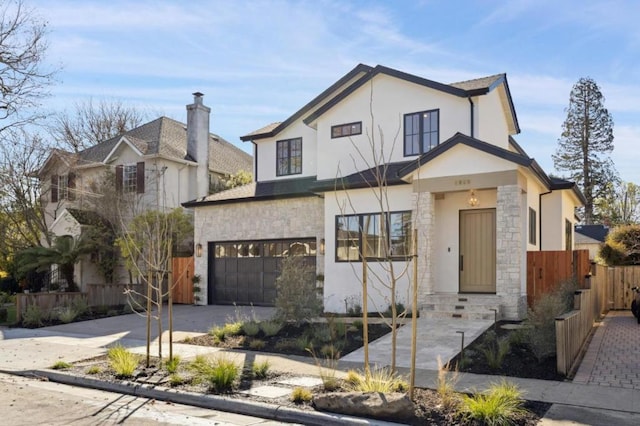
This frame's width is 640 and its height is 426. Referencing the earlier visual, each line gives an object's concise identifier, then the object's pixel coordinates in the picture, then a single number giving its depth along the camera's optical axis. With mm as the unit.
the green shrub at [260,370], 9031
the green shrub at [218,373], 8211
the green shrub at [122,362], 9164
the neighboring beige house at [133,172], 25391
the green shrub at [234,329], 13472
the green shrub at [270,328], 13000
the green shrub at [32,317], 16703
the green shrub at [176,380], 8604
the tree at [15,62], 17969
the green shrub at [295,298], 13641
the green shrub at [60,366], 10047
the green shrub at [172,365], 9328
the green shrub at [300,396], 7500
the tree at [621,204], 45875
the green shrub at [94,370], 9508
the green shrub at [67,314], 17125
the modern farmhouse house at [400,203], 14578
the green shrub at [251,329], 13052
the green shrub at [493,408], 6340
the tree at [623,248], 23094
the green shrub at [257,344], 11848
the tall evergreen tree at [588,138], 44875
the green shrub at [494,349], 9383
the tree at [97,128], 37531
